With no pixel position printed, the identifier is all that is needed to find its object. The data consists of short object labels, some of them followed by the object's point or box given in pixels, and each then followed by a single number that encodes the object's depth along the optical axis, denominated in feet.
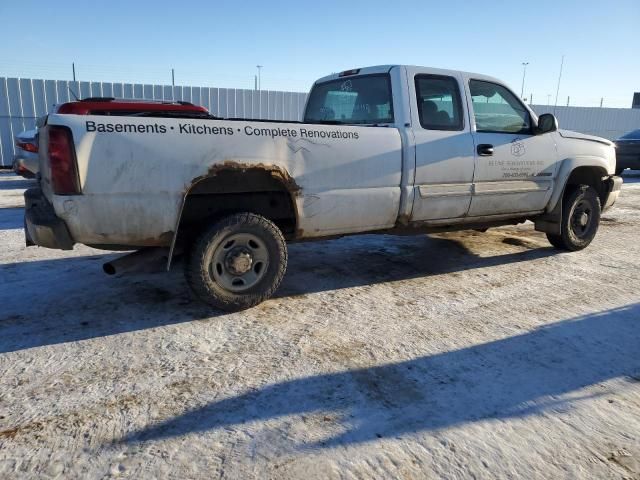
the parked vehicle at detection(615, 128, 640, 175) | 45.96
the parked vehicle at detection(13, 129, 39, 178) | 32.32
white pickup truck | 10.62
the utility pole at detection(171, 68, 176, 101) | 53.78
